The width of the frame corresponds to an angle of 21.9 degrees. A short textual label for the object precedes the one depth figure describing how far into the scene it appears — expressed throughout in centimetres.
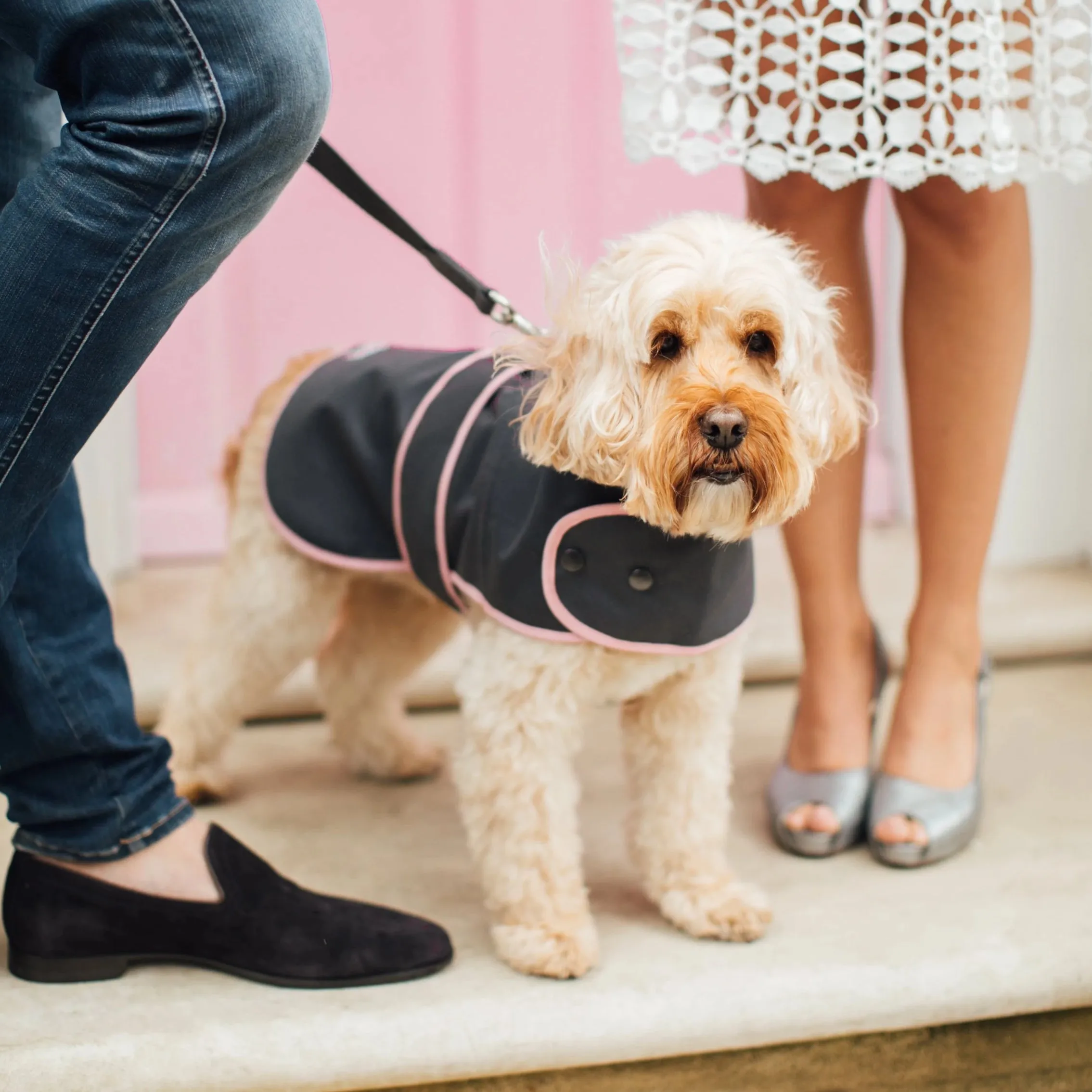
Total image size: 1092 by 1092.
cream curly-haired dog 180
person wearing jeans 167
